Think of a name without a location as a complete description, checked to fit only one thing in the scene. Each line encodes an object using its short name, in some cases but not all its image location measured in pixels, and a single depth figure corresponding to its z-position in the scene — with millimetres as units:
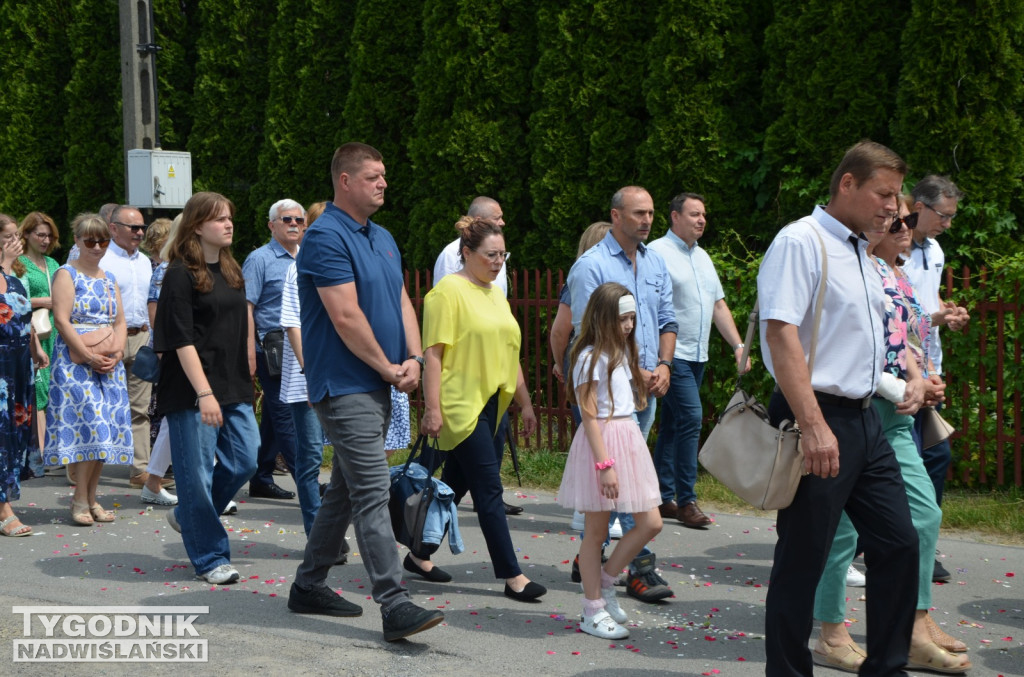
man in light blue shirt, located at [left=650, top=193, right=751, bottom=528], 7801
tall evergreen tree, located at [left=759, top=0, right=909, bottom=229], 9844
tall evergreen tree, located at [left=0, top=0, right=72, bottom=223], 16641
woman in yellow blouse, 6039
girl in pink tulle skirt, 5434
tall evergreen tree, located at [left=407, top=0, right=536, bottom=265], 12047
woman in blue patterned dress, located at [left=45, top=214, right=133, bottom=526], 8070
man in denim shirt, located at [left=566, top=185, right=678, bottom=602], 6785
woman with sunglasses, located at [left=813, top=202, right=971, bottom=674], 4828
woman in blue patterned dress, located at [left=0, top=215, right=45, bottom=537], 7828
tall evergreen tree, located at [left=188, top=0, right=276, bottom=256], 14641
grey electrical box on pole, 12406
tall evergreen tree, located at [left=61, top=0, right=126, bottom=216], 16078
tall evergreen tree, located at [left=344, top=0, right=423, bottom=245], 13016
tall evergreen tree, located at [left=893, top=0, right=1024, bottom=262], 9078
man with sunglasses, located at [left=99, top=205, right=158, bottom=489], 9750
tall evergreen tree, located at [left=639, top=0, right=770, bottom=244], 10656
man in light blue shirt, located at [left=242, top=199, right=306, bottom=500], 8055
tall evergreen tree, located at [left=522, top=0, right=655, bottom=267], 11234
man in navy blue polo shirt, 5277
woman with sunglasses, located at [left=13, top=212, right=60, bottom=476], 9898
